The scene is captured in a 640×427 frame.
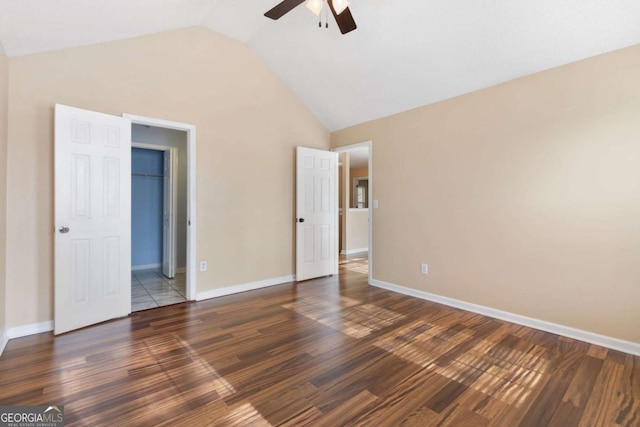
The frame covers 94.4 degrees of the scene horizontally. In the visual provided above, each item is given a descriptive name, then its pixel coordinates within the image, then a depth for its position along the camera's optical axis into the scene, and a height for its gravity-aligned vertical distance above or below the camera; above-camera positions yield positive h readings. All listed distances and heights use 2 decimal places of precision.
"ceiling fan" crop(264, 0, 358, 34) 2.16 +1.54
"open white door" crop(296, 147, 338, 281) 4.52 +0.01
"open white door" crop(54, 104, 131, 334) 2.67 -0.04
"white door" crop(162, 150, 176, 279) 4.75 -0.09
